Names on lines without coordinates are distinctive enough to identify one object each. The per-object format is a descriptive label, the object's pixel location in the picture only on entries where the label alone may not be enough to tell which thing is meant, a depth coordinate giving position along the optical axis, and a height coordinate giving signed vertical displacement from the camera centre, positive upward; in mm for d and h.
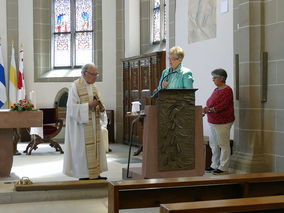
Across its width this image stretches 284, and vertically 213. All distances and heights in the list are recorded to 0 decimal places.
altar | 7219 -448
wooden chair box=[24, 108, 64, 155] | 10953 -808
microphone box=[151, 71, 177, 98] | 5710 +102
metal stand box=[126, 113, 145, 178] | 5807 -271
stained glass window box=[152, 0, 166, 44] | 12359 +1875
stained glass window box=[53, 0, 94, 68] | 14641 +1858
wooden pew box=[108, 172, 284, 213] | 3225 -670
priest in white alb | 6527 -502
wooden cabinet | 11166 +345
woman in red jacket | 7309 -307
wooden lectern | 5711 -500
